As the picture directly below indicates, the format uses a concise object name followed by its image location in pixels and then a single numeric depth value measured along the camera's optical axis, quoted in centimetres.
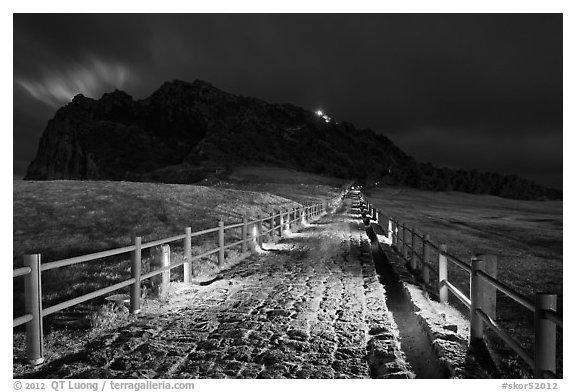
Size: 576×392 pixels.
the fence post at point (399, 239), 1475
